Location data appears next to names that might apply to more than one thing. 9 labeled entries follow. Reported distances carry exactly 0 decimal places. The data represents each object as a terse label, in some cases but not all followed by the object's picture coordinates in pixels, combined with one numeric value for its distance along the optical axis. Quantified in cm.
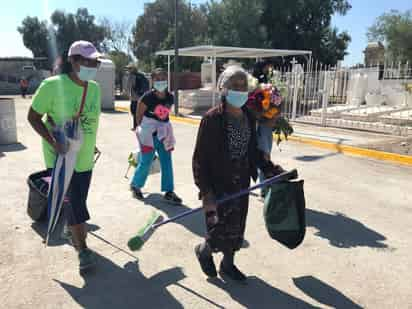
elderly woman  275
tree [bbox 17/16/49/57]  4372
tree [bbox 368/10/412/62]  3450
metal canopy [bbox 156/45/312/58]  1452
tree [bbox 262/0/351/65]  2786
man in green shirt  295
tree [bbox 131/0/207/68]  3306
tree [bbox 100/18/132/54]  4475
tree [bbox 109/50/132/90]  3098
